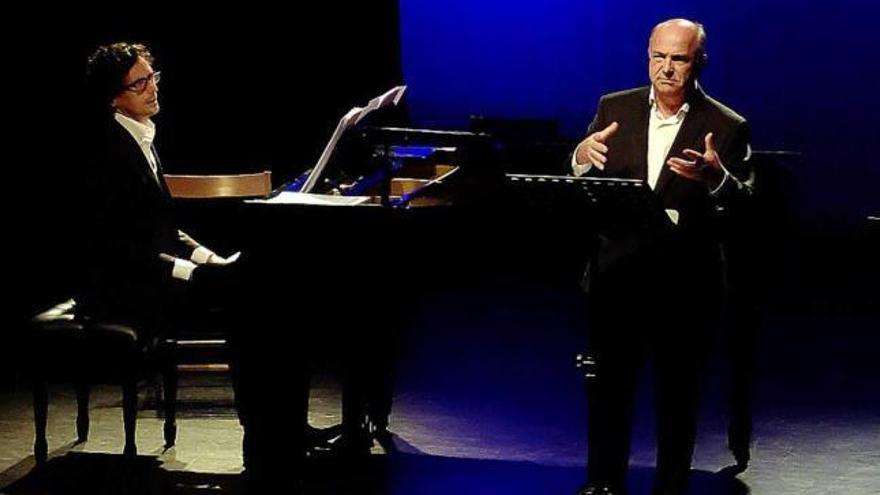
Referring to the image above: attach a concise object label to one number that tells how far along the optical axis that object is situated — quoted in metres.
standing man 8.94
